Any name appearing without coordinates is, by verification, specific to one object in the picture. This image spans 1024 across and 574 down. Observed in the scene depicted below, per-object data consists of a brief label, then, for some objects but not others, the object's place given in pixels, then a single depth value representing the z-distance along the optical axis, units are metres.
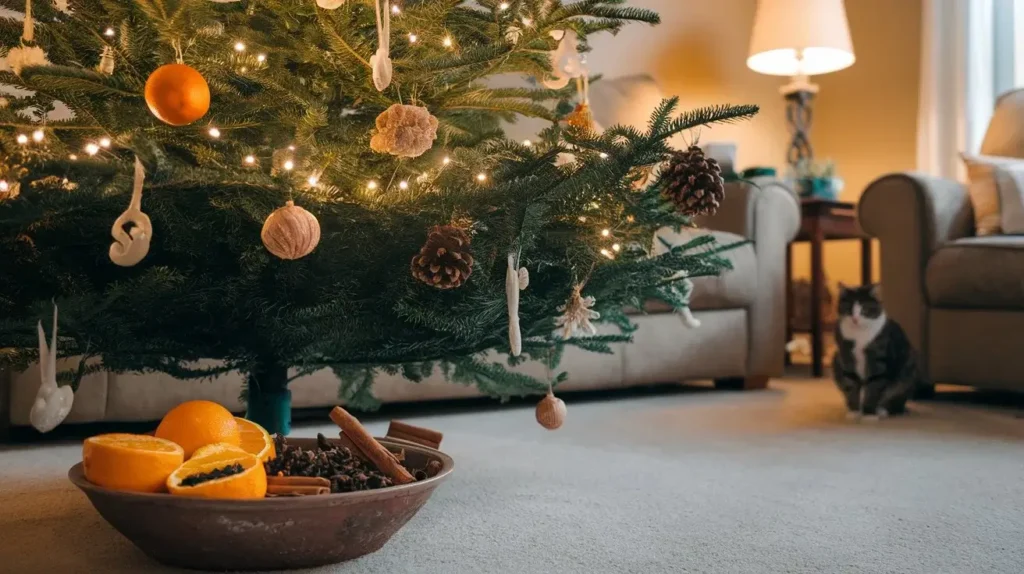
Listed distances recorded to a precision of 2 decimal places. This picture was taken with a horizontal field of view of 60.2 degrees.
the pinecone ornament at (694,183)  0.89
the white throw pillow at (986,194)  2.37
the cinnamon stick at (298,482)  0.87
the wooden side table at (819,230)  2.88
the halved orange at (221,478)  0.80
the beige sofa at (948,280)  2.14
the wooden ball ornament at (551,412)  1.02
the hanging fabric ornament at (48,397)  0.83
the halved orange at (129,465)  0.83
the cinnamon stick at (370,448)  0.94
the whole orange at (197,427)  0.92
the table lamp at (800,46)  3.08
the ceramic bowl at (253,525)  0.80
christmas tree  0.87
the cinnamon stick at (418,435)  1.15
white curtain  3.25
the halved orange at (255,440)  0.94
